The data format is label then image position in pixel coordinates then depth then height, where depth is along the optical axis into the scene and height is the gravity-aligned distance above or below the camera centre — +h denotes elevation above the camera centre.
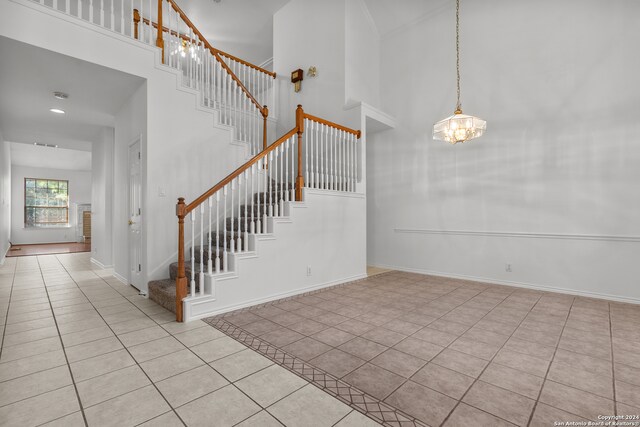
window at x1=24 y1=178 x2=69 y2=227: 11.67 +0.47
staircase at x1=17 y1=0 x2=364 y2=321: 3.24 +0.81
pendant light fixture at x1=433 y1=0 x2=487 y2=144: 3.69 +1.10
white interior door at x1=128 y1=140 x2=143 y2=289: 4.21 -0.04
